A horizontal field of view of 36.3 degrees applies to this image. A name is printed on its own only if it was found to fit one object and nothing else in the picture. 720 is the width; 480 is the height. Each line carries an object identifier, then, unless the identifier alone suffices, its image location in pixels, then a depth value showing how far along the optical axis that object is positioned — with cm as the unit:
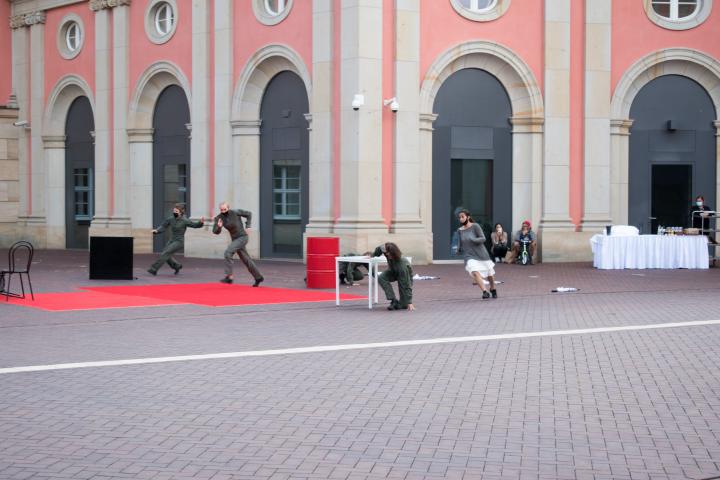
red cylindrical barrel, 2142
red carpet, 1819
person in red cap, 2947
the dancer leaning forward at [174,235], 2464
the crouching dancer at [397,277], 1722
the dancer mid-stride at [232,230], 2244
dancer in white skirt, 1942
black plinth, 2356
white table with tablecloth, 2756
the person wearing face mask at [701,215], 2938
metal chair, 1808
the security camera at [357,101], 2744
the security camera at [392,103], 2800
